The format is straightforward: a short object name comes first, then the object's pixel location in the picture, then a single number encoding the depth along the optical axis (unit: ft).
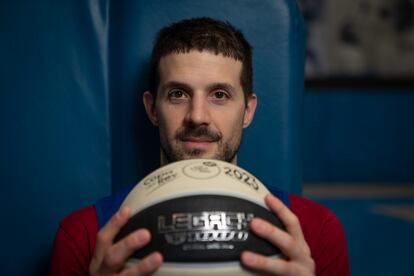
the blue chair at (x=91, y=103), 3.61
